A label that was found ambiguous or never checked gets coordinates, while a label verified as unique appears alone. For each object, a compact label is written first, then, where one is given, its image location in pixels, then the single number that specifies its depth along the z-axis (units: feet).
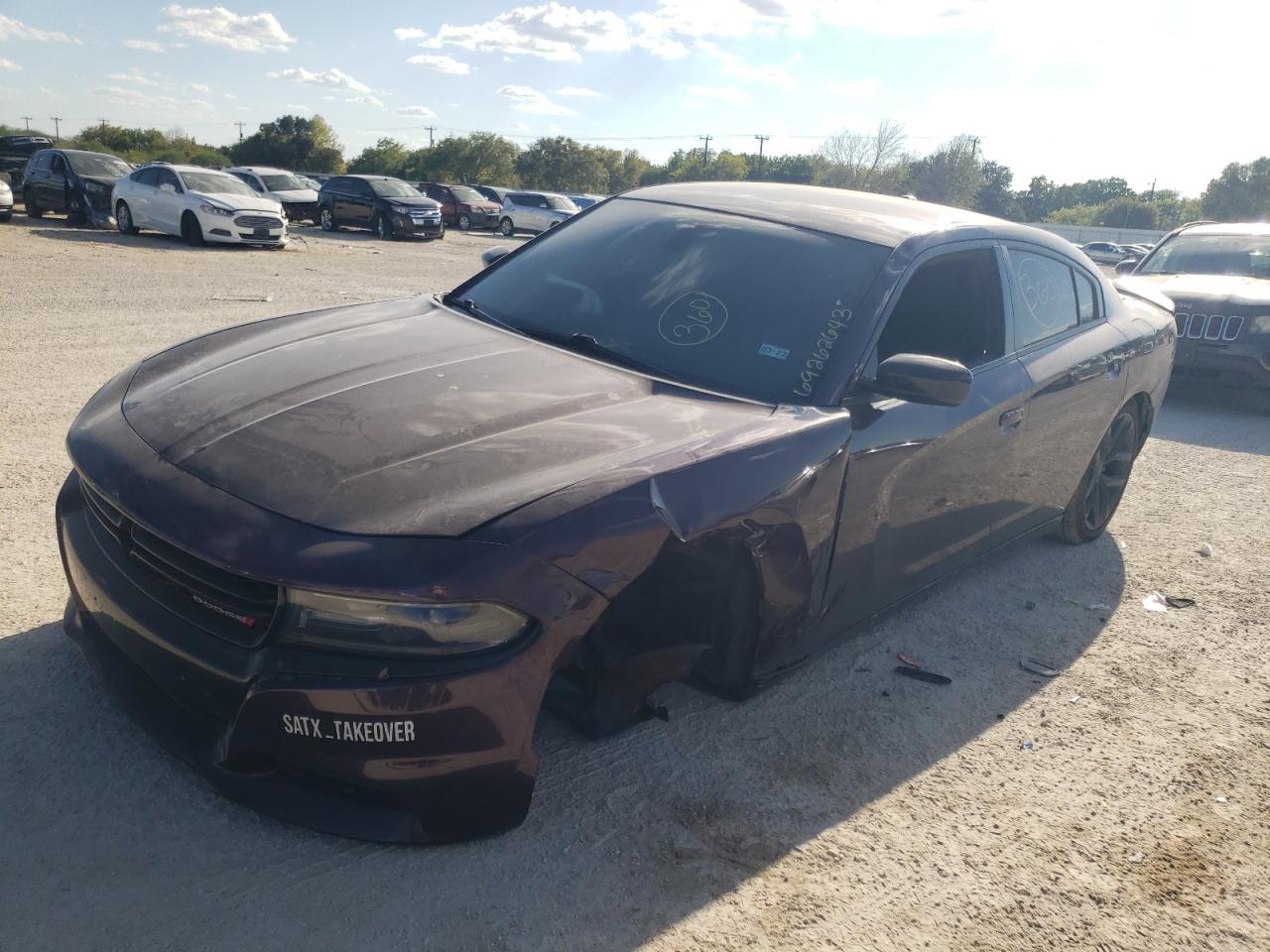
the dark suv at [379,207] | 78.84
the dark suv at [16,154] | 82.99
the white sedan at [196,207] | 57.11
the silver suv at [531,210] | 98.17
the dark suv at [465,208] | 103.65
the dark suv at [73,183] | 65.05
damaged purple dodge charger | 6.63
